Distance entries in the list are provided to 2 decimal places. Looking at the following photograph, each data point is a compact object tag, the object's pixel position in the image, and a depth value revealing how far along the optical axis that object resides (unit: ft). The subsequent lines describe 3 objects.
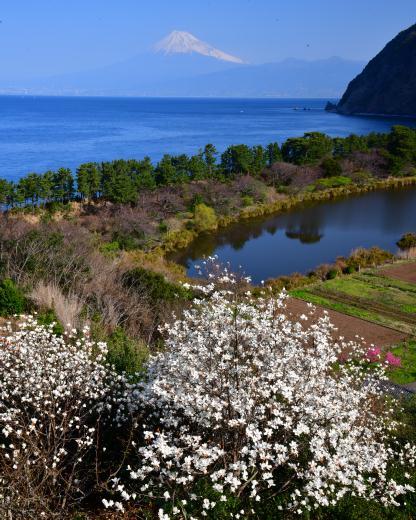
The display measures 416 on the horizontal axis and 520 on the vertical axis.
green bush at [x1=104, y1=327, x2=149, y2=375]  33.37
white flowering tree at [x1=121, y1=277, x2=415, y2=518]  20.18
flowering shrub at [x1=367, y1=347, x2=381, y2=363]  50.08
